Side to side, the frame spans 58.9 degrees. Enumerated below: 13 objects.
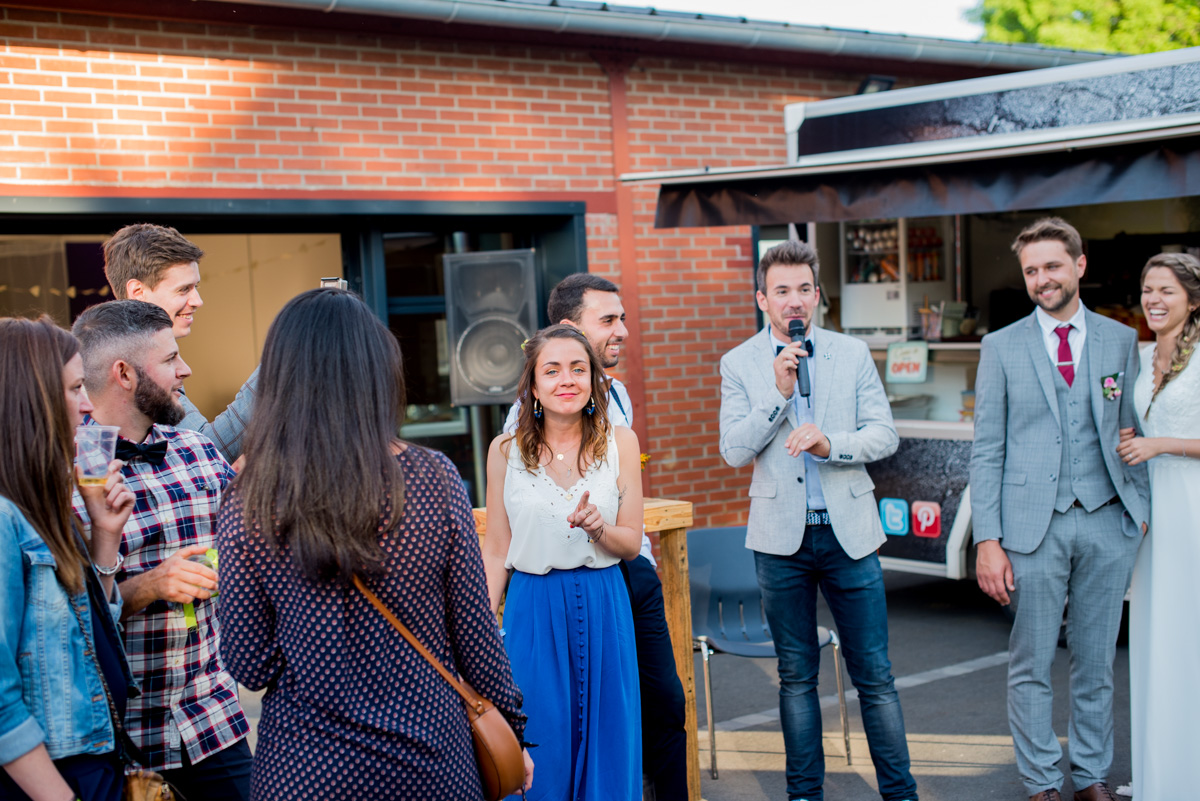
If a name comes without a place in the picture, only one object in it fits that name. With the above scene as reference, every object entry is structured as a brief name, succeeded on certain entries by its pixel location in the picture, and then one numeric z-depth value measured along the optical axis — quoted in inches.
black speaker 263.4
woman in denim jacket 73.8
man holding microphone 144.6
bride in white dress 144.5
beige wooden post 152.8
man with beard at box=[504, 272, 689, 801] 135.6
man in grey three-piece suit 148.5
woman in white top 125.1
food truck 209.0
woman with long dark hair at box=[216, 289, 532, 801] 74.0
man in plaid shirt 93.9
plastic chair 187.9
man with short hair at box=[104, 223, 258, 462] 126.8
